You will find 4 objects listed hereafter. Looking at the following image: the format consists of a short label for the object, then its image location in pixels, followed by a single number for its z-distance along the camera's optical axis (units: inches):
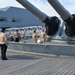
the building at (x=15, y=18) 2498.8
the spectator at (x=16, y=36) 812.6
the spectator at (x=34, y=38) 745.8
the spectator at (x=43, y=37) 711.2
